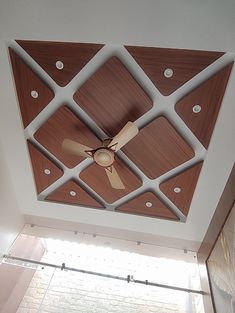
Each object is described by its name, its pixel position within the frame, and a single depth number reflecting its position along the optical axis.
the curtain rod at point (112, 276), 2.57
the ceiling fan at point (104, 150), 1.93
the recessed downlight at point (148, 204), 2.68
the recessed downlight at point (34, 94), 2.03
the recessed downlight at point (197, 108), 1.86
